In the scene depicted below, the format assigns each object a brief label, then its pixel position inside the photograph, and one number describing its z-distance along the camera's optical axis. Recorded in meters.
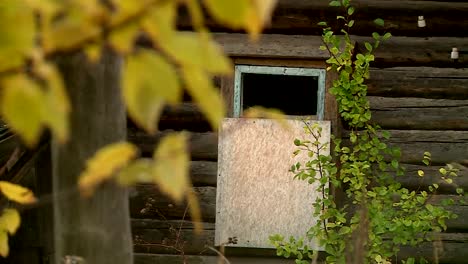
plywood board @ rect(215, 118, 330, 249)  19.94
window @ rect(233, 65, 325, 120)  19.96
